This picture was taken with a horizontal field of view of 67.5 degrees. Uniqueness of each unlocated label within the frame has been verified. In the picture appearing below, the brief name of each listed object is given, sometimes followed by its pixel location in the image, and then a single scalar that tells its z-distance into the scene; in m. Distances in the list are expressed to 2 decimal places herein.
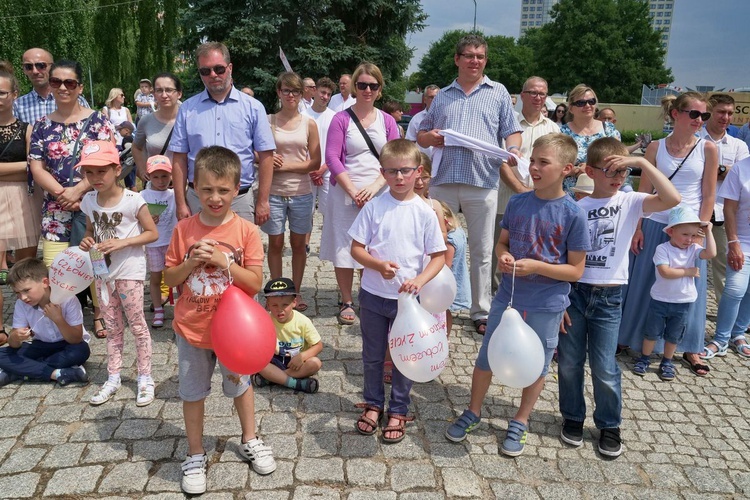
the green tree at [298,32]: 17.59
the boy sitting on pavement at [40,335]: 3.88
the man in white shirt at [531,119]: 5.27
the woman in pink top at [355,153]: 4.73
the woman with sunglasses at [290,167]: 5.15
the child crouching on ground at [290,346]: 3.97
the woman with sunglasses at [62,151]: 4.26
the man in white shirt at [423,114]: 6.95
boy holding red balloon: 2.72
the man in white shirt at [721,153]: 5.11
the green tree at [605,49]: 52.44
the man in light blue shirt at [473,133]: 4.72
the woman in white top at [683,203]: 4.45
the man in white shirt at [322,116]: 5.88
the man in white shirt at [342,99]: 8.84
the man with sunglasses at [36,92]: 5.23
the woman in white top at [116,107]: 12.30
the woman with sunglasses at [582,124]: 4.94
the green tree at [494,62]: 73.19
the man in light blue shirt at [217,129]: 4.22
